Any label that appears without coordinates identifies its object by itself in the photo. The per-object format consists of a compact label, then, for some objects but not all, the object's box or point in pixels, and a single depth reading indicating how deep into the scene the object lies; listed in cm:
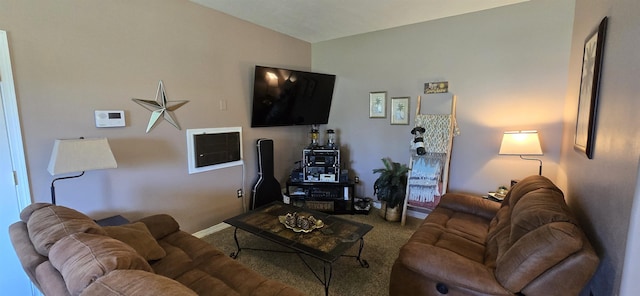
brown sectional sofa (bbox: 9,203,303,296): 91
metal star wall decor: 254
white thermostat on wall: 223
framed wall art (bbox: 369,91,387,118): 376
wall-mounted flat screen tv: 343
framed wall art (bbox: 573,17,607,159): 166
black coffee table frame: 203
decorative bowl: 232
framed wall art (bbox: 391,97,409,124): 359
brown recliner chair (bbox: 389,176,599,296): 127
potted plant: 337
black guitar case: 354
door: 181
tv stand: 373
